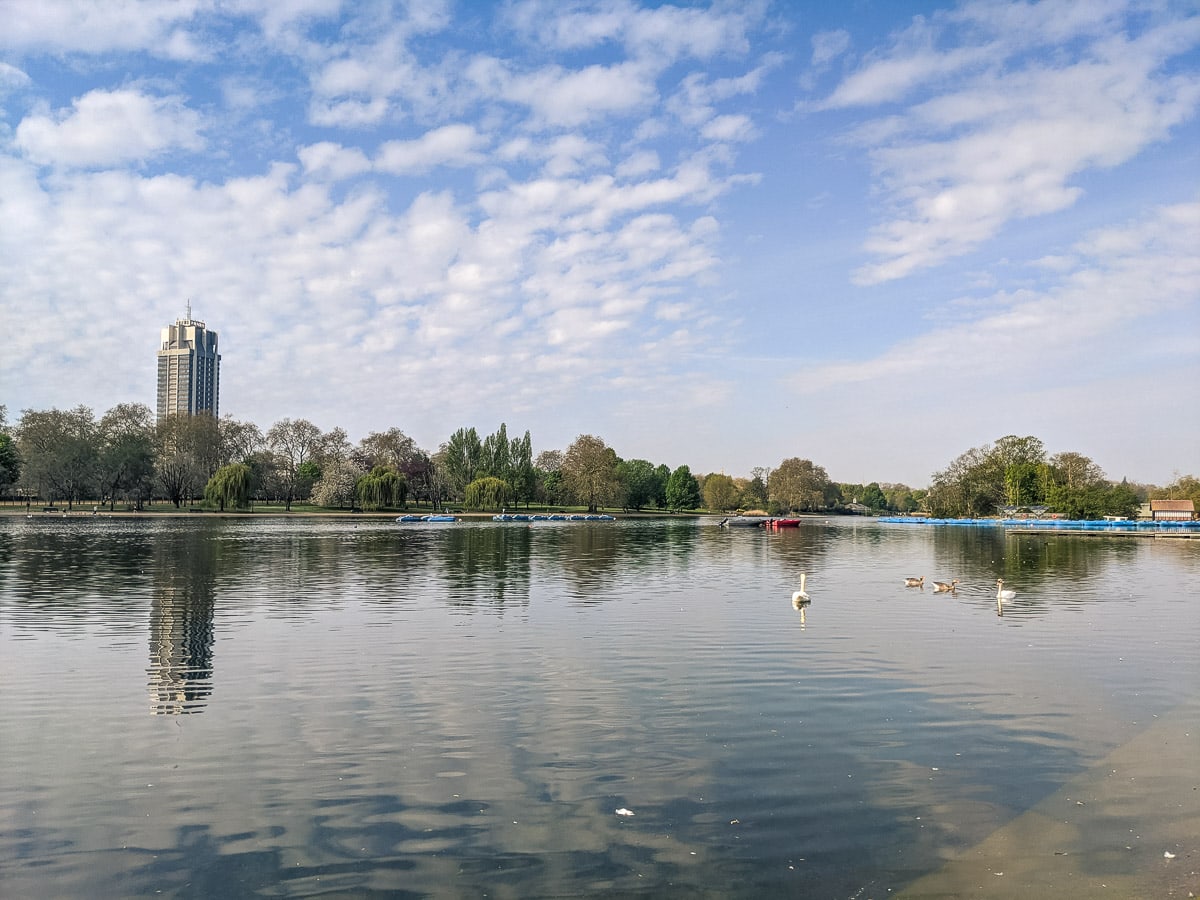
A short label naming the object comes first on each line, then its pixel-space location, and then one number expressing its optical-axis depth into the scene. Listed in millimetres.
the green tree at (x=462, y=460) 140125
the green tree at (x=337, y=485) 125188
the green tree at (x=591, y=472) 153500
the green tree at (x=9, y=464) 106669
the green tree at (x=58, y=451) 109688
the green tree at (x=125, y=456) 113562
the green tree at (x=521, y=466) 141750
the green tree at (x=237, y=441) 130875
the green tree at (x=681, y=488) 195000
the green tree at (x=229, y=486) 106375
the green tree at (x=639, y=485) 177250
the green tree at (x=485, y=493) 129625
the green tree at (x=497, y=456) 141250
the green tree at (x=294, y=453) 132375
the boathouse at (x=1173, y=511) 143125
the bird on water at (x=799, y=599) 27000
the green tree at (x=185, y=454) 121188
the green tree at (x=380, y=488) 119062
